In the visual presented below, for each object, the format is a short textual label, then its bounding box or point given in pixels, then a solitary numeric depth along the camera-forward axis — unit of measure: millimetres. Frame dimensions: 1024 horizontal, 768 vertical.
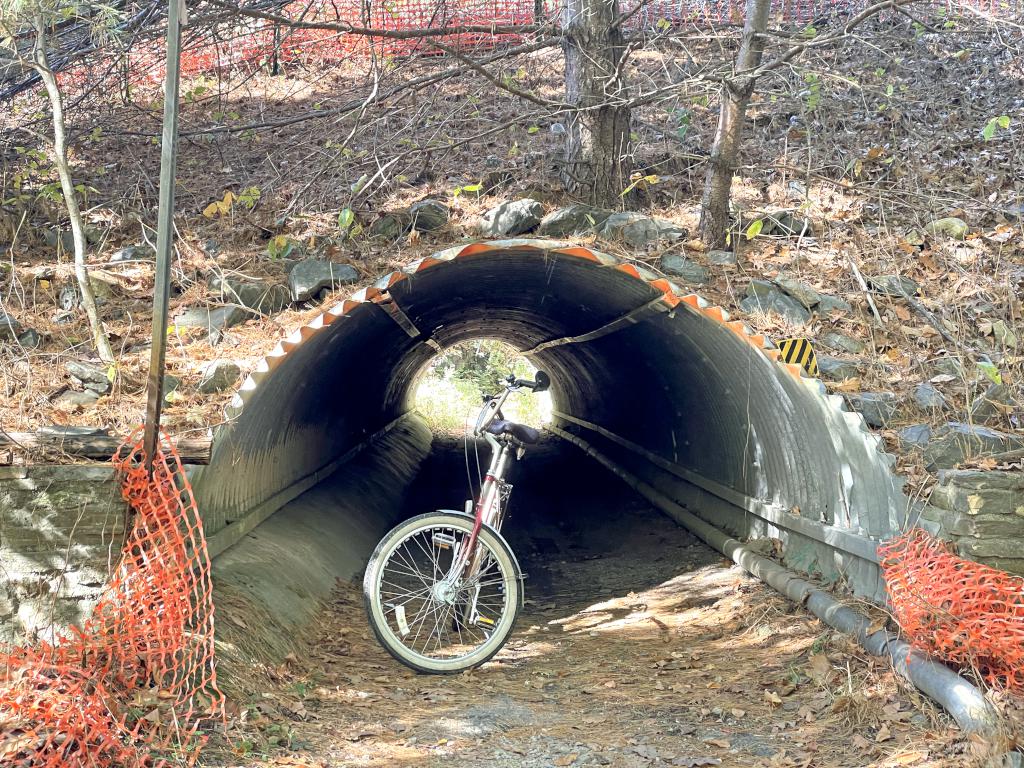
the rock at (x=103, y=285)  8047
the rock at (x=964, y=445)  5148
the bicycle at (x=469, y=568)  5367
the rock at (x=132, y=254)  8617
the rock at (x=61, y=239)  8945
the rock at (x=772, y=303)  7410
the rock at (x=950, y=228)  8516
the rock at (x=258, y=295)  7875
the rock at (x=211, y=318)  7473
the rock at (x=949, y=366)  6305
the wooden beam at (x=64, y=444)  4660
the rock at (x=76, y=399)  5984
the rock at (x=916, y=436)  5402
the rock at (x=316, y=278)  7805
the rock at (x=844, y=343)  6969
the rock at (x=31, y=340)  7141
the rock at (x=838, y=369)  6465
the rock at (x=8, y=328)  7105
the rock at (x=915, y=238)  8461
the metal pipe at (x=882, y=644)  3920
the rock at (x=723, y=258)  8250
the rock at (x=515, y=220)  8672
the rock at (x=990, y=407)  5770
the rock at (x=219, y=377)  6156
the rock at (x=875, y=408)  5828
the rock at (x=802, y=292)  7551
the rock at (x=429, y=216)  8852
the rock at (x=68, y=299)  7909
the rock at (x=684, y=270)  7957
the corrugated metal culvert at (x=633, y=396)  5742
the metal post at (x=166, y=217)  4008
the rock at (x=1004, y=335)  6891
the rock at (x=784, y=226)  8852
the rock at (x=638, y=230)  8547
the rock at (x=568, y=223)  8625
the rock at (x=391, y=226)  8766
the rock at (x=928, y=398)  5973
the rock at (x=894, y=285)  7684
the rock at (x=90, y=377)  6316
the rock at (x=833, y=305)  7504
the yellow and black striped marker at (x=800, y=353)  6438
